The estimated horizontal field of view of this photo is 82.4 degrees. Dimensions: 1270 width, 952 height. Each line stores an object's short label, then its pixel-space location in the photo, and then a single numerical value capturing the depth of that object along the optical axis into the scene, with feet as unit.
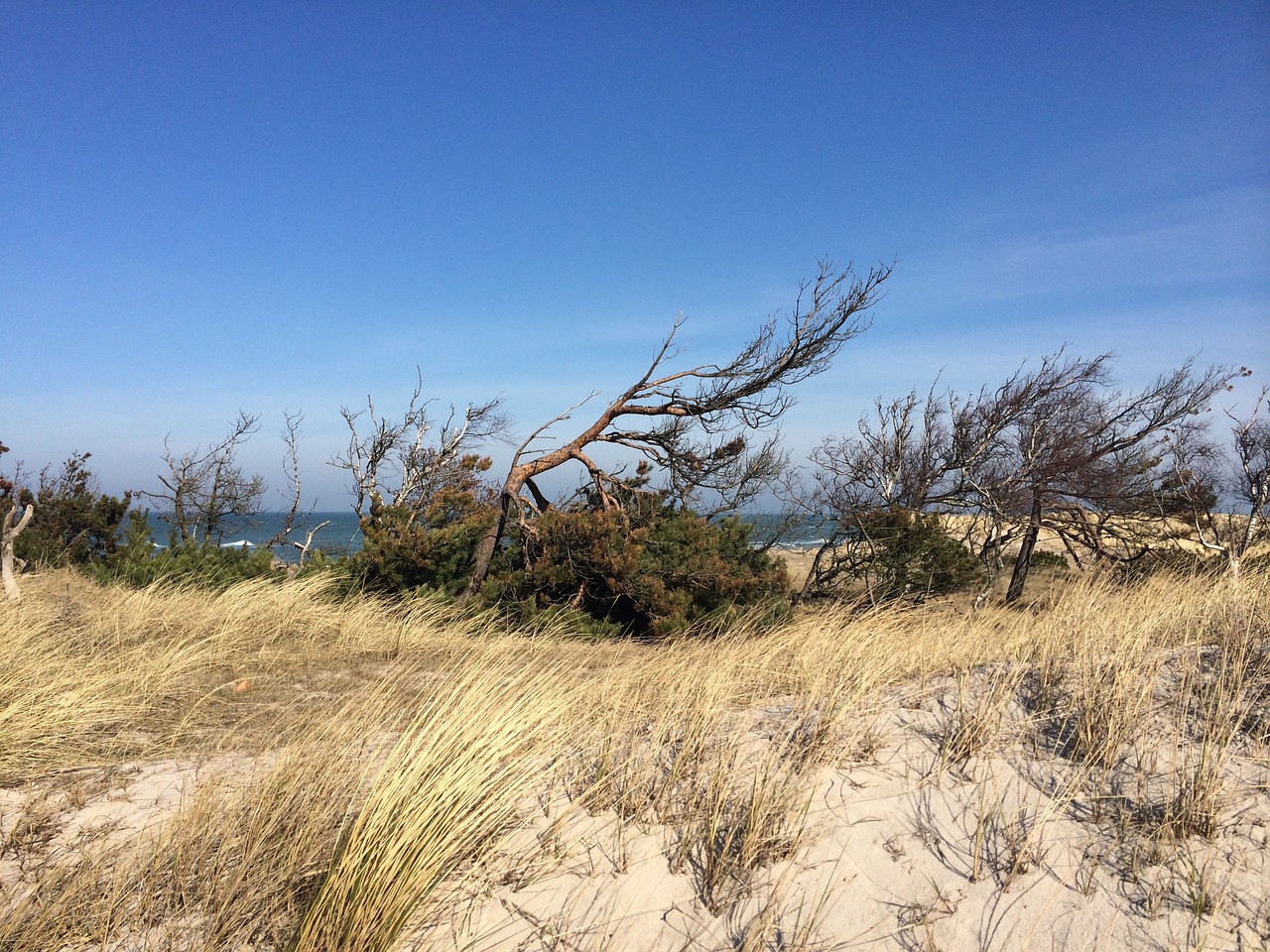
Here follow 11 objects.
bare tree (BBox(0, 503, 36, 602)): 25.27
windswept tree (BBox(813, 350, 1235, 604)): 41.63
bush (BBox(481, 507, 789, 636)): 33.40
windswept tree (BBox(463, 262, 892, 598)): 36.09
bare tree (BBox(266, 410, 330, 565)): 50.70
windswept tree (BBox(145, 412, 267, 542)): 58.18
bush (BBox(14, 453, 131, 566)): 42.84
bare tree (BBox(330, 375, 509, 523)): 55.83
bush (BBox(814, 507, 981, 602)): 36.40
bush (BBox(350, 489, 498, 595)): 34.91
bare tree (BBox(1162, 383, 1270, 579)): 37.06
